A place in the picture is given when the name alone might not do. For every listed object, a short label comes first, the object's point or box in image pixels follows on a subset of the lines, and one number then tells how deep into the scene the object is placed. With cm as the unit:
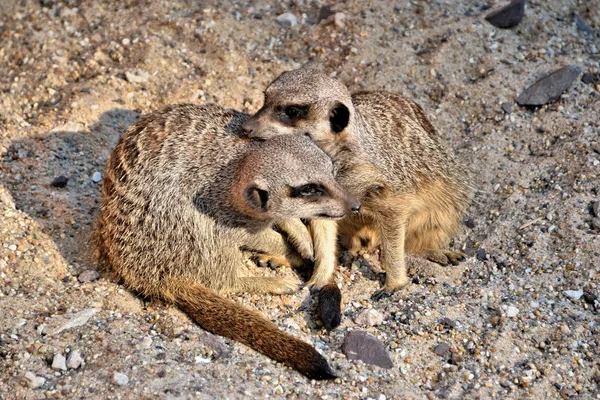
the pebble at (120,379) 501
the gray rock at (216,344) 551
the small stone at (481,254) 693
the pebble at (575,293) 626
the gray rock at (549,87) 821
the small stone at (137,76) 837
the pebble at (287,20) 903
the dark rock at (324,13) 902
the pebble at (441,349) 578
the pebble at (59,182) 726
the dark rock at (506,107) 820
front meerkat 572
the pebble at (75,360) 524
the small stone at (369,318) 612
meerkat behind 611
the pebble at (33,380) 504
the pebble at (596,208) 688
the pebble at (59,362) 523
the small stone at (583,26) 912
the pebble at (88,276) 635
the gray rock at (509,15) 898
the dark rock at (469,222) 738
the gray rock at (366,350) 565
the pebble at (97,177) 751
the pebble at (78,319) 558
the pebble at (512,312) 608
